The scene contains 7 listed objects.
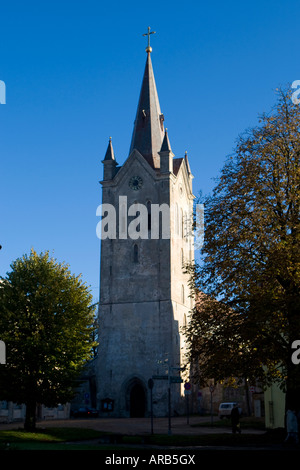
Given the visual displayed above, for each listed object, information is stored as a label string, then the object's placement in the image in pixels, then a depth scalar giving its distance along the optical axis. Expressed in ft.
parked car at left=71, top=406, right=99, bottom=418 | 175.42
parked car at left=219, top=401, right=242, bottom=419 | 154.67
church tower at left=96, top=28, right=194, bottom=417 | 173.27
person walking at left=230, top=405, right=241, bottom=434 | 88.79
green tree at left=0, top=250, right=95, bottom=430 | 93.81
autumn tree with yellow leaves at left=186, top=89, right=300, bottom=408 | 68.90
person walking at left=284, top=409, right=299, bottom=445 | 66.95
